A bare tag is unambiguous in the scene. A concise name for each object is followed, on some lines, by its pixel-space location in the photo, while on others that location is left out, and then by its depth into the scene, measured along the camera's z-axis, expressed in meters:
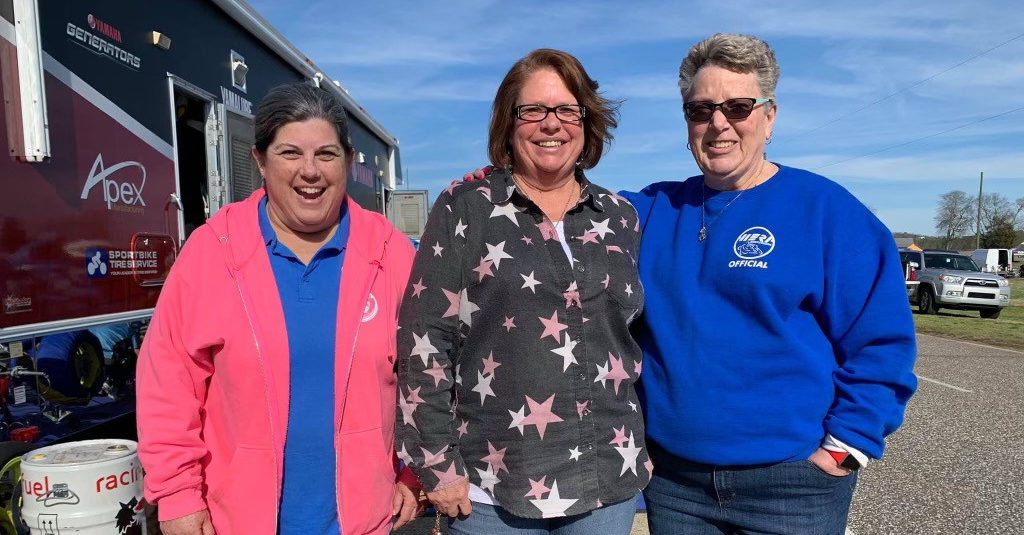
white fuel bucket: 2.22
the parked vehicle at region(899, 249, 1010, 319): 17.17
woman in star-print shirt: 1.85
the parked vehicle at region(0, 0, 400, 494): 2.51
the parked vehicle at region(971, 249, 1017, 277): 29.88
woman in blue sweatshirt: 1.87
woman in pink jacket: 1.85
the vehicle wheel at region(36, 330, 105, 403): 2.67
